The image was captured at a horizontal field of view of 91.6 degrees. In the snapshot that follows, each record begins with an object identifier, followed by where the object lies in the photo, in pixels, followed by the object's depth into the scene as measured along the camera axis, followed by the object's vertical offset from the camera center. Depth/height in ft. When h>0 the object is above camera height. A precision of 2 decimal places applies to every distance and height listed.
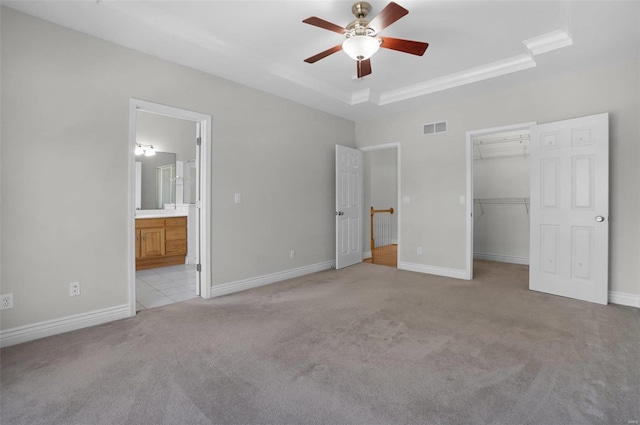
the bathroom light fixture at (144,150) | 18.49 +3.60
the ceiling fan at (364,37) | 7.95 +4.70
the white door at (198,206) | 12.14 +0.17
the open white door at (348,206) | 17.03 +0.26
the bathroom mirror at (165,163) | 18.48 +2.90
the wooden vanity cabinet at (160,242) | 16.57 -1.75
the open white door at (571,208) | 11.10 +0.13
